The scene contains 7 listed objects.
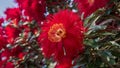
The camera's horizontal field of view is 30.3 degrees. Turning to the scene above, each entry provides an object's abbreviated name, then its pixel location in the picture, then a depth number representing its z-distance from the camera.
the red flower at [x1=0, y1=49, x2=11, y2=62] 1.49
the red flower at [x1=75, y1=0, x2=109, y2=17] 1.15
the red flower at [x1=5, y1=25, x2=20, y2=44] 1.53
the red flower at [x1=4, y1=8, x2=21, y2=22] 1.60
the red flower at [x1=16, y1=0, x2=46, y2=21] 1.46
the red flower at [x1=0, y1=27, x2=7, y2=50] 1.52
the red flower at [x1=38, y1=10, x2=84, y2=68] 1.02
